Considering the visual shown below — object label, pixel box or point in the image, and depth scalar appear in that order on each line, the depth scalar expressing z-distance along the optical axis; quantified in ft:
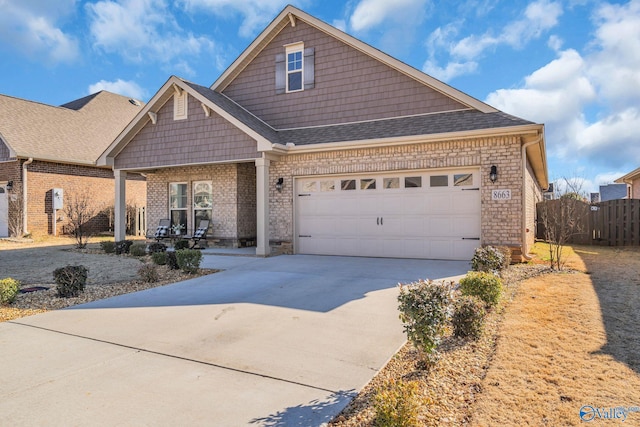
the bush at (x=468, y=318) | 14.17
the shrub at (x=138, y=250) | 38.47
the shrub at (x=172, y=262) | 29.86
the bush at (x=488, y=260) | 23.86
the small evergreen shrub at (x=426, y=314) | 11.60
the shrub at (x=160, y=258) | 30.78
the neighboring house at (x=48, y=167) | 54.90
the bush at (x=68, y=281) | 21.74
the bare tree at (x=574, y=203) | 46.35
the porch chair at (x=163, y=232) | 47.44
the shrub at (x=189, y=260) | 28.45
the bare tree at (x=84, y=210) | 56.76
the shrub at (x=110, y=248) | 41.22
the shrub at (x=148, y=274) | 25.71
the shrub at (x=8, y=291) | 19.88
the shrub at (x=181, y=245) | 39.93
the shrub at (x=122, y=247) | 40.75
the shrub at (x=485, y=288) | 17.65
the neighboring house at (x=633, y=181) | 64.79
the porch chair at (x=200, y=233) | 44.60
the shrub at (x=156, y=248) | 37.93
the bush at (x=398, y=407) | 8.11
